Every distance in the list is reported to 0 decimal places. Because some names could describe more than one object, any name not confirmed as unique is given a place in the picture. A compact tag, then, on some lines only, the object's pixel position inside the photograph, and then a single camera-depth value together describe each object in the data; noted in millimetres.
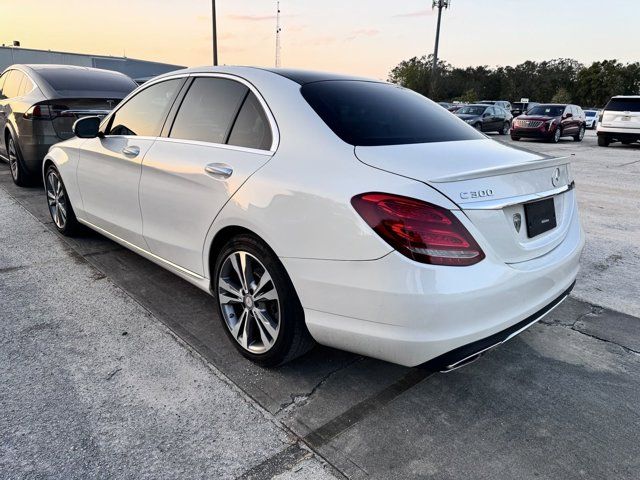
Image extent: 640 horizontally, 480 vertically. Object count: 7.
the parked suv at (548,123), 19234
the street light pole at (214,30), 20969
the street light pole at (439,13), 35938
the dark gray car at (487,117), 21250
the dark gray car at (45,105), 6480
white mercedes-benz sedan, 2037
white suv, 16406
